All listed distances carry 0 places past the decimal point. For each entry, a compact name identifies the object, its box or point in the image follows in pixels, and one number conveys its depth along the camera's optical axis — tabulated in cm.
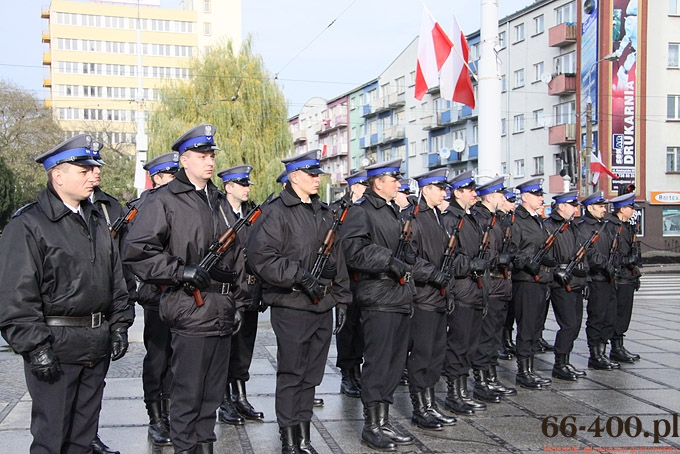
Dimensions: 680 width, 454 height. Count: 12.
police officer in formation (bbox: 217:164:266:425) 697
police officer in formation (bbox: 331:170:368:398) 830
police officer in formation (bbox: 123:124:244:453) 507
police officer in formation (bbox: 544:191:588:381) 892
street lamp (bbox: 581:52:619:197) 2927
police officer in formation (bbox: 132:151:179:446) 644
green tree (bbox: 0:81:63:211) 4925
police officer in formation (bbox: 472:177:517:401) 788
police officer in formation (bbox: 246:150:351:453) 574
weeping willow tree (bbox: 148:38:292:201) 3538
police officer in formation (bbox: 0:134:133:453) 438
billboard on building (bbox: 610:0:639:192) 4059
